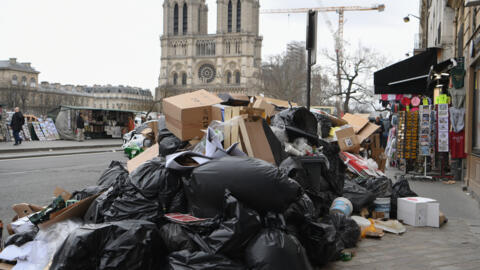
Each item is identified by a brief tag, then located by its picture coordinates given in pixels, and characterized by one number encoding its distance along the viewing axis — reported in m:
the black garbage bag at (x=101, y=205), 3.49
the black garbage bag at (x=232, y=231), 2.72
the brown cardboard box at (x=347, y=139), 6.79
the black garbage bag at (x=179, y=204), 3.38
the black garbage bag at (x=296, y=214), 3.30
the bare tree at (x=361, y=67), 35.30
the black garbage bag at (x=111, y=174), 4.76
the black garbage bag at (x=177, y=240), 2.90
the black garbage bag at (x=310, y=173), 3.92
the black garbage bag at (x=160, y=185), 3.41
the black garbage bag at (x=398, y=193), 5.39
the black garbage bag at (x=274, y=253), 2.65
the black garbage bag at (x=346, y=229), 4.01
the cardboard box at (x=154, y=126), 6.96
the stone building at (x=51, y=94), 60.93
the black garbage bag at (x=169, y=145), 4.82
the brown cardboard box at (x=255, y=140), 4.27
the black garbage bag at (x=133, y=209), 3.28
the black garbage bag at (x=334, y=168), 4.86
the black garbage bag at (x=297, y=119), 5.40
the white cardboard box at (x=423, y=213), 4.96
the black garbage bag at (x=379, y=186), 5.48
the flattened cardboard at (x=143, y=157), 5.04
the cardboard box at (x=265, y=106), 5.83
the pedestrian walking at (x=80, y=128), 21.81
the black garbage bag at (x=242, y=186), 3.05
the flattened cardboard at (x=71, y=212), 3.34
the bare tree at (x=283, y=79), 43.50
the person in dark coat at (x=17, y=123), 16.77
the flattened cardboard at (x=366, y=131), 8.00
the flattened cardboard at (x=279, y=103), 7.65
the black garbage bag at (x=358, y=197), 5.06
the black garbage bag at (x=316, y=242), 3.29
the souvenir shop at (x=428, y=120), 8.53
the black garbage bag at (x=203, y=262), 2.67
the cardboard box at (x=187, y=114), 4.77
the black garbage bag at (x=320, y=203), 4.20
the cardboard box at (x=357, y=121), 8.32
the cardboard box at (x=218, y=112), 4.92
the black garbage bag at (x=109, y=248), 2.67
